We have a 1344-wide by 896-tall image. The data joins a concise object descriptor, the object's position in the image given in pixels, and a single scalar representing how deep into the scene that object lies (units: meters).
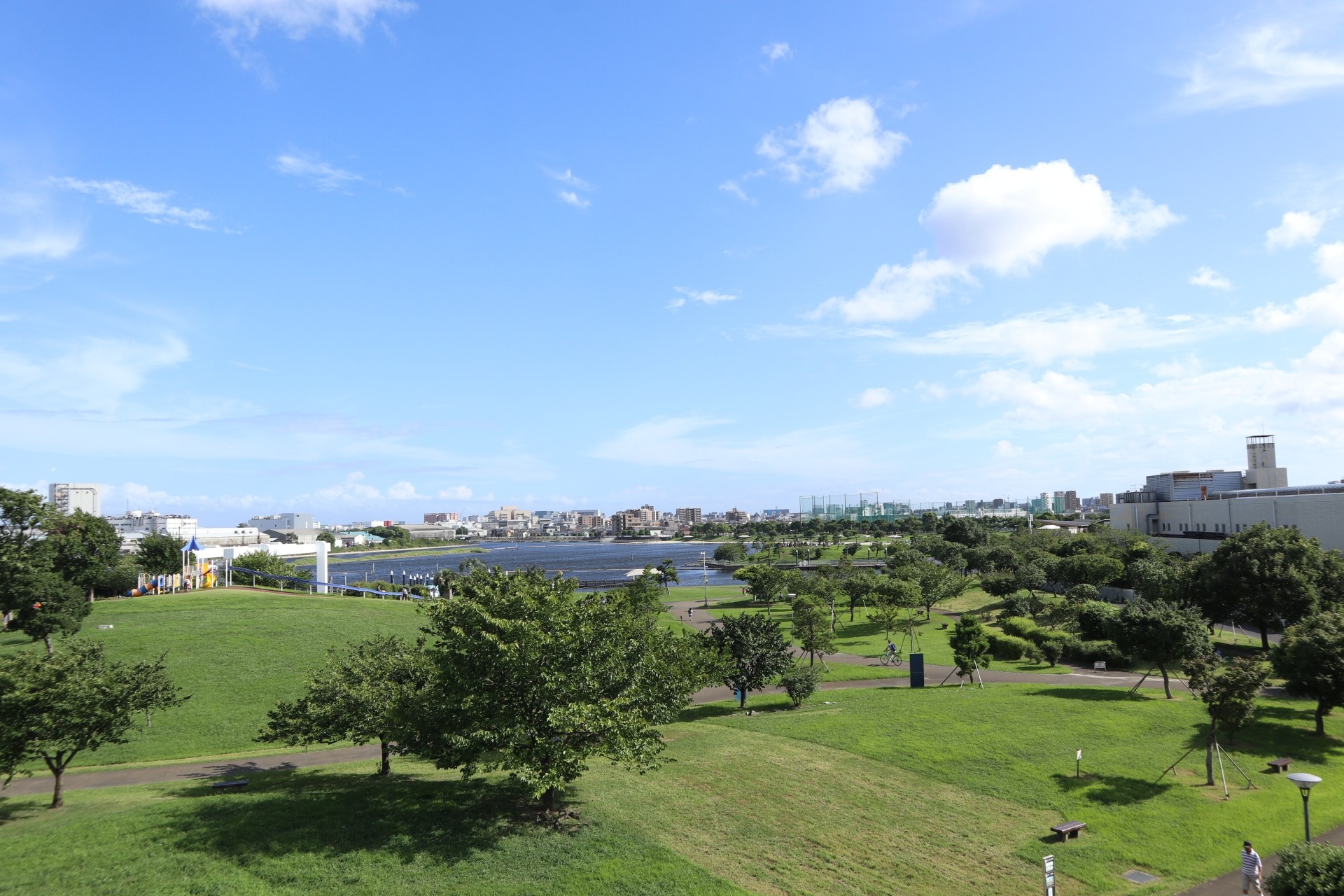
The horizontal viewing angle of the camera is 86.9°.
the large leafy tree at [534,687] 17.70
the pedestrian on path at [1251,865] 17.11
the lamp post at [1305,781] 17.31
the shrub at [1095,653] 44.69
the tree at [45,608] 39.81
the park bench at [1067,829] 20.31
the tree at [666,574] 100.24
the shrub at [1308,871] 13.26
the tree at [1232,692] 24.84
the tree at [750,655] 37.44
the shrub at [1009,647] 48.84
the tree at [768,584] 73.19
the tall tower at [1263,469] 106.25
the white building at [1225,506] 65.31
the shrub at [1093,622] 48.97
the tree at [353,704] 22.77
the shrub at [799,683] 37.41
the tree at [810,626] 45.16
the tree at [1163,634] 34.62
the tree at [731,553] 183.12
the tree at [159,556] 71.06
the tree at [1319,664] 28.91
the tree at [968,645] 39.31
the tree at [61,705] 18.80
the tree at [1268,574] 44.44
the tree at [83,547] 53.66
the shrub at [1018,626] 53.16
